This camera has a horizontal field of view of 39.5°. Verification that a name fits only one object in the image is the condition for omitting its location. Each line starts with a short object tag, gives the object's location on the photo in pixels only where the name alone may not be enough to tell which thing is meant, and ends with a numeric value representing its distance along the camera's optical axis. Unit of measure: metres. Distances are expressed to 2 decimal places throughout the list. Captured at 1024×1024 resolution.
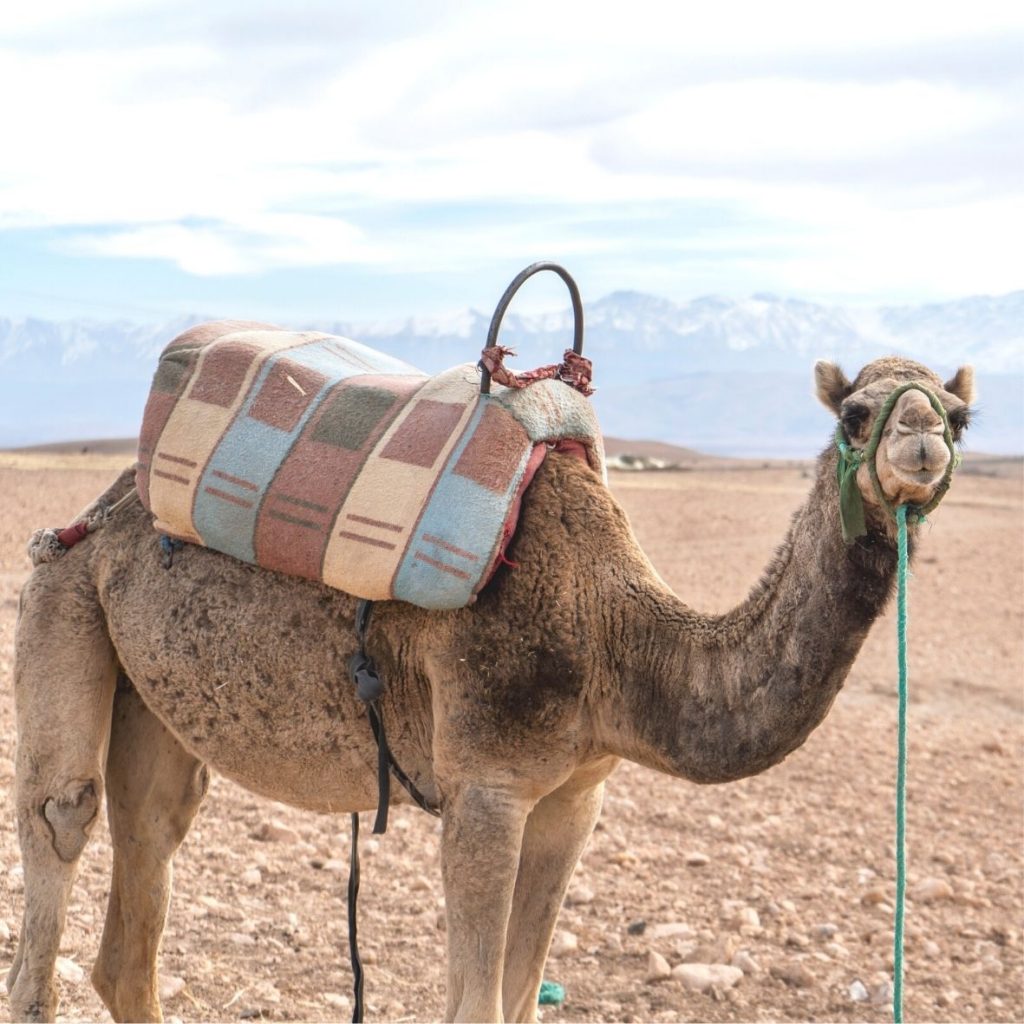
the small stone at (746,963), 6.92
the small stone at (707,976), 6.69
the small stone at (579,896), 7.61
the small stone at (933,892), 8.10
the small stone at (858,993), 6.75
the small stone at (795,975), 6.84
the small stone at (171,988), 5.93
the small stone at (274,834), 7.80
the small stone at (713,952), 6.97
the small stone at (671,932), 7.19
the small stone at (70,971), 5.91
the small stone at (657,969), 6.73
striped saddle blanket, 4.41
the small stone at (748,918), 7.44
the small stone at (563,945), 6.99
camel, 4.12
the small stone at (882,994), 6.75
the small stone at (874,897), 7.94
